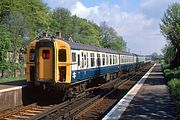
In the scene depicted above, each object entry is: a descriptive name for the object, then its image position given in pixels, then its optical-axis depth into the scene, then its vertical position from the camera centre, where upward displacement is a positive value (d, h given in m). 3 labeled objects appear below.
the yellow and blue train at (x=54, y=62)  18.86 +0.06
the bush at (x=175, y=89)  17.62 -1.35
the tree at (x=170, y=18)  54.86 +6.22
